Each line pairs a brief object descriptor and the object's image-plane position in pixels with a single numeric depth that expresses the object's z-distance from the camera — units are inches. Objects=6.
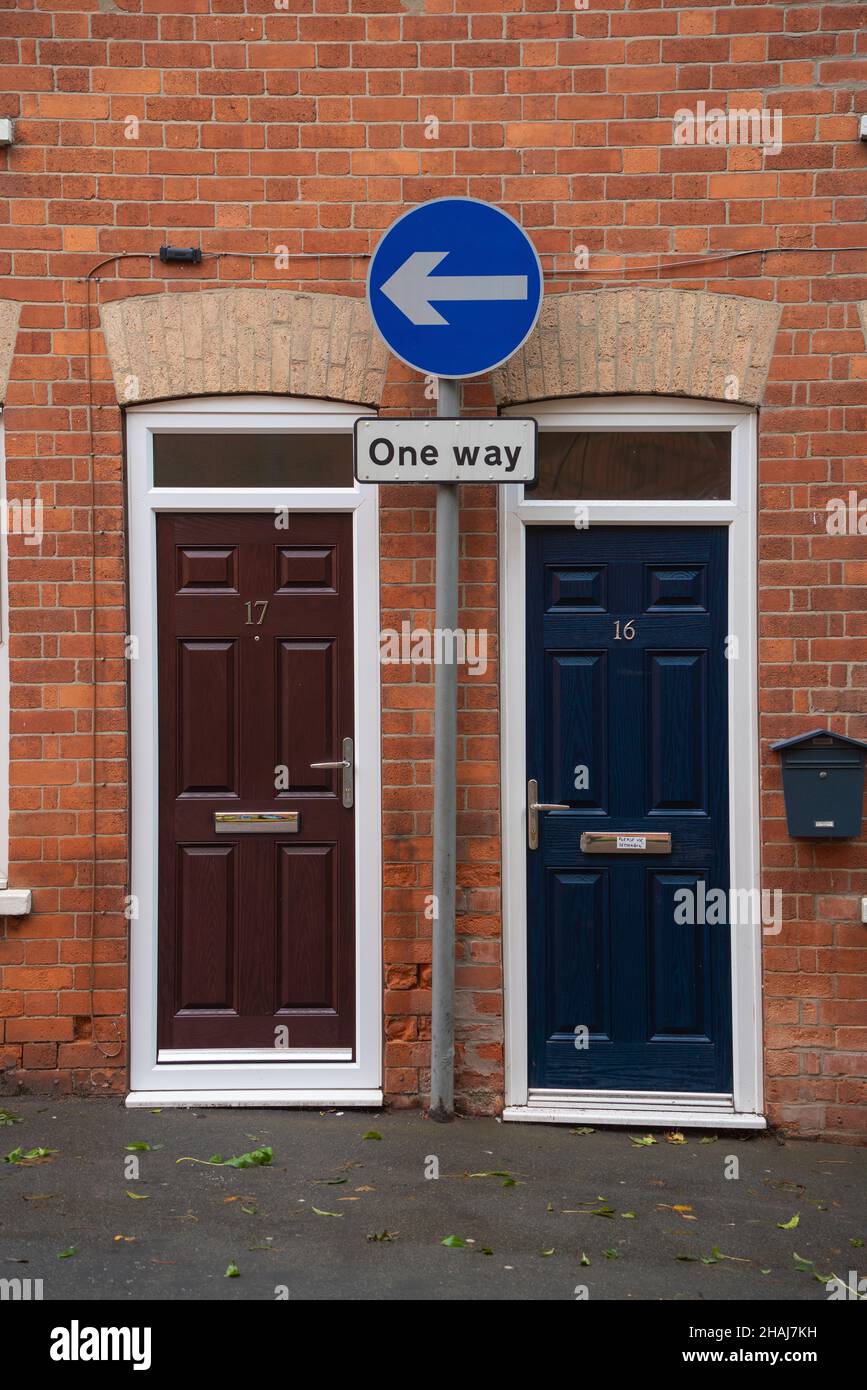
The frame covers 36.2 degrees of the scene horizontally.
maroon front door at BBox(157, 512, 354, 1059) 222.7
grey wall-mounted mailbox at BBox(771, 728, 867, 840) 212.1
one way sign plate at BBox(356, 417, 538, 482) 199.8
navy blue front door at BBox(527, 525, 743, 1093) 221.1
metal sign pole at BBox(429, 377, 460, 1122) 206.8
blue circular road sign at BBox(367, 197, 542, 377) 198.5
